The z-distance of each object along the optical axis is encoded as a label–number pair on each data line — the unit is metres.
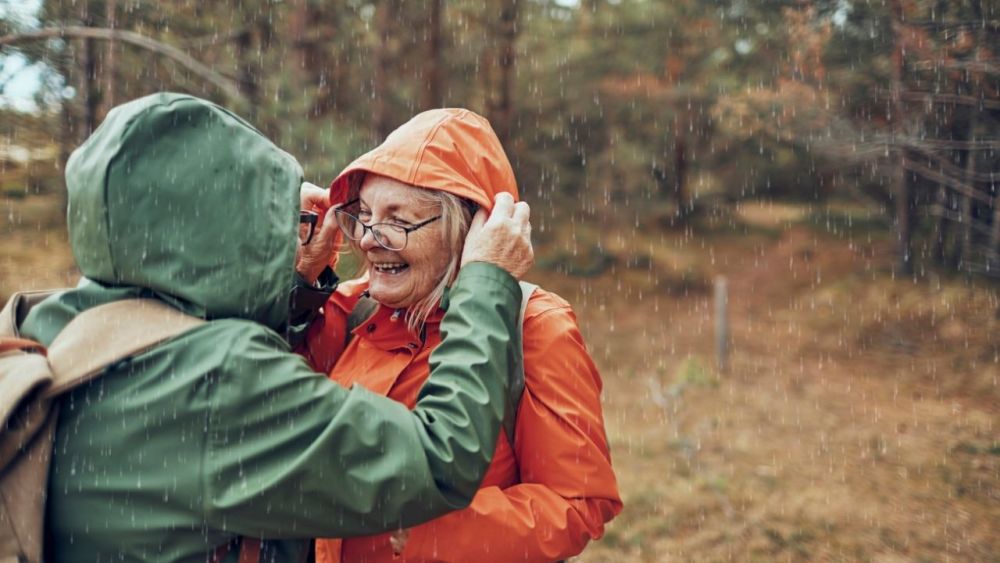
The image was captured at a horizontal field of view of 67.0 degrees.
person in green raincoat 1.47
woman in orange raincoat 2.03
